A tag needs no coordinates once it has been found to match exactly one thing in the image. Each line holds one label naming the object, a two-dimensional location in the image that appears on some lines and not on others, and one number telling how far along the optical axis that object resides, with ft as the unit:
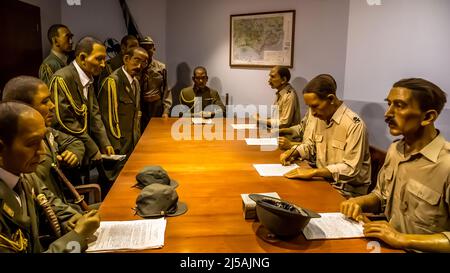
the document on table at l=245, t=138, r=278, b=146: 9.87
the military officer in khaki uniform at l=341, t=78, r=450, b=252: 4.75
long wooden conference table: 4.36
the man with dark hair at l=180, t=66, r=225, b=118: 16.44
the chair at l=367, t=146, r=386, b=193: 9.79
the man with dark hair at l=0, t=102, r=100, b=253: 3.90
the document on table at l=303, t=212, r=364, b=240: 4.55
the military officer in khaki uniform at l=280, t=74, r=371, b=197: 7.29
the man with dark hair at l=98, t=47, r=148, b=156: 11.38
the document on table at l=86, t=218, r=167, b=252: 4.23
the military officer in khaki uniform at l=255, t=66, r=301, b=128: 13.78
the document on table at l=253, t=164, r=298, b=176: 7.19
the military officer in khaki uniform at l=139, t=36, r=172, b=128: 15.29
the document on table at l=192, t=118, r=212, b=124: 13.34
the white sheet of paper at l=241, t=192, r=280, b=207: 4.99
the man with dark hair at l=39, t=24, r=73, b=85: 12.28
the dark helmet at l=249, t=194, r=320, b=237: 4.23
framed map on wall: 15.31
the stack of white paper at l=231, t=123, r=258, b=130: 12.43
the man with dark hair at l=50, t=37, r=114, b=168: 8.89
